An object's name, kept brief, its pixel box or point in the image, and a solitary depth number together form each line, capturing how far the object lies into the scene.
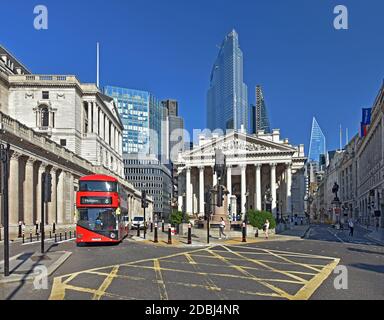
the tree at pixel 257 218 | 43.12
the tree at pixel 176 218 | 48.62
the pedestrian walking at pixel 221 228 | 36.38
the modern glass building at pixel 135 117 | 171.38
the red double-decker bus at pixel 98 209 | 26.98
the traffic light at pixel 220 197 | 40.31
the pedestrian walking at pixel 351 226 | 45.62
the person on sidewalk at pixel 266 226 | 38.06
